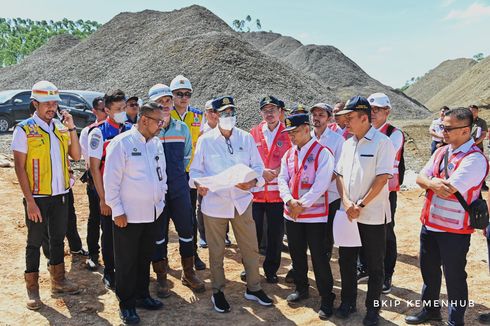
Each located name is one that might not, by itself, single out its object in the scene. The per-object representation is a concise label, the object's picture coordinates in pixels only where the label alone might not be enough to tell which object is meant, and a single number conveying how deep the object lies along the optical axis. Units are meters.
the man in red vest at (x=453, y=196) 3.29
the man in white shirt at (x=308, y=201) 3.82
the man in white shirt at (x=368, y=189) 3.48
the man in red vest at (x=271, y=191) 4.59
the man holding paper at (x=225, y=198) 3.89
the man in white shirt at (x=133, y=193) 3.52
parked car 13.63
